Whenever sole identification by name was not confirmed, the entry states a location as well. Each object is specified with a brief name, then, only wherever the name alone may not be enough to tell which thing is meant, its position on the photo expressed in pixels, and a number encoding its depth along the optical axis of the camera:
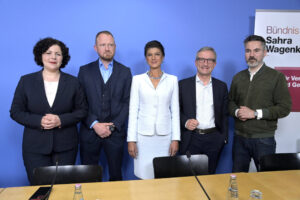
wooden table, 1.45
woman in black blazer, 2.15
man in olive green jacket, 2.46
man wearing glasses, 2.53
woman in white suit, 2.45
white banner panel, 3.15
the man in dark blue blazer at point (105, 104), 2.51
